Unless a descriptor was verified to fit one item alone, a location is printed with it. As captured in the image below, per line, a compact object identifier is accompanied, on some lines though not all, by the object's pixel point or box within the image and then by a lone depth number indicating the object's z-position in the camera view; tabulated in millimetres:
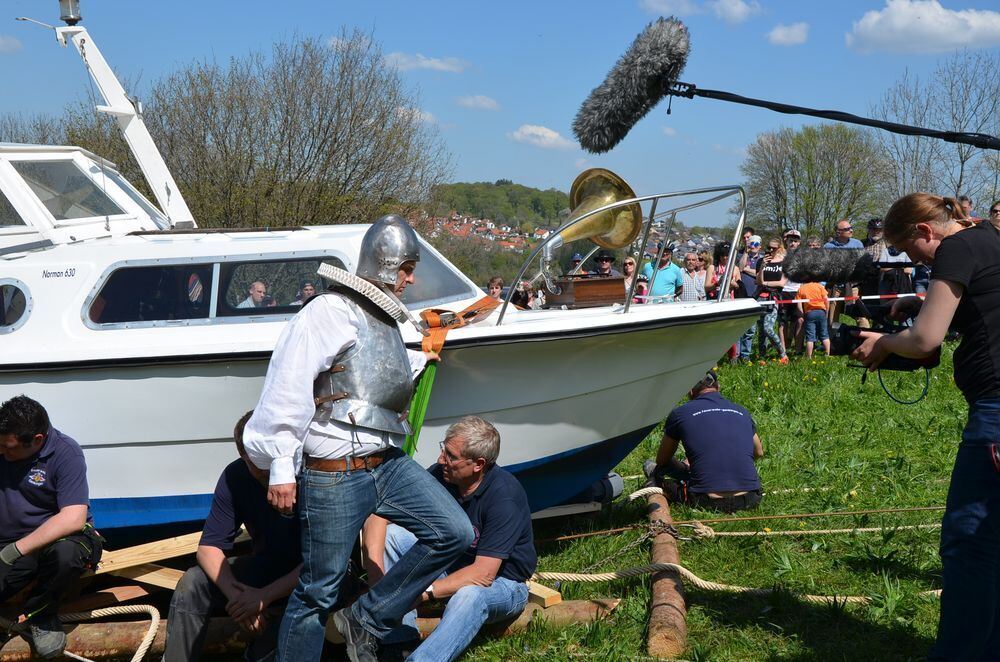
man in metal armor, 3279
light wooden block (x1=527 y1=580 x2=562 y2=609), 4473
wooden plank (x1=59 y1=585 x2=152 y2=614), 4684
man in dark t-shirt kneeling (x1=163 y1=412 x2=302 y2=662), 3969
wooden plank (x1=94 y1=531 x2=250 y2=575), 4652
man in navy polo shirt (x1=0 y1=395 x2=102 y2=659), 4211
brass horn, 5920
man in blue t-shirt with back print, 5918
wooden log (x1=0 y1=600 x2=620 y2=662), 4270
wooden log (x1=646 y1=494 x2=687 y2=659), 3998
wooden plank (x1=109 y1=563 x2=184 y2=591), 4688
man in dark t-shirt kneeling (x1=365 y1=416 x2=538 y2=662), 4059
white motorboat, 4969
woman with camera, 3160
